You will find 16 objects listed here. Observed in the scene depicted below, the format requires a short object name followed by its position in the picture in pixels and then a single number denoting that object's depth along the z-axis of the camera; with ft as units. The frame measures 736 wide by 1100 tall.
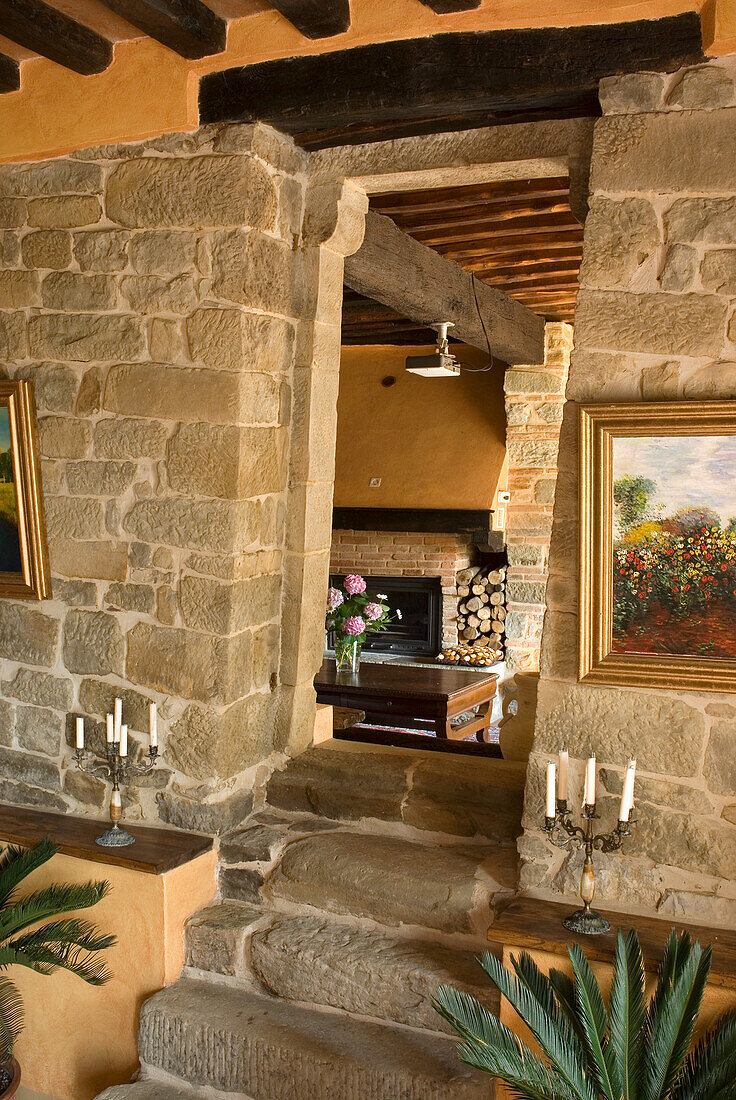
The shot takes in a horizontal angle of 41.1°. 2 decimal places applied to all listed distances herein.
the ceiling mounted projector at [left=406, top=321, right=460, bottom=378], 18.69
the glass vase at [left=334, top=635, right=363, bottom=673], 19.04
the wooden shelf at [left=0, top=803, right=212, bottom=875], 9.86
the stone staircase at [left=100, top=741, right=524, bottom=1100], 8.80
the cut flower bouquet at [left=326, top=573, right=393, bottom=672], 18.29
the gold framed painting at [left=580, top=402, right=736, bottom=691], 8.45
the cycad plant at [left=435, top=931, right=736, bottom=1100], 7.04
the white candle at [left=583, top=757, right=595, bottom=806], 8.34
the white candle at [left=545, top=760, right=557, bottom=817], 8.30
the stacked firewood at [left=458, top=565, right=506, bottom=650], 25.39
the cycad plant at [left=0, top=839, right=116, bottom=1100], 9.49
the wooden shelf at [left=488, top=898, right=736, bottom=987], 7.81
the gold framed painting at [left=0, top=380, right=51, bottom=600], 10.99
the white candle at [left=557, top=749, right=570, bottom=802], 8.52
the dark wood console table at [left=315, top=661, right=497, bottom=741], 18.10
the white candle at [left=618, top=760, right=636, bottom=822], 8.08
